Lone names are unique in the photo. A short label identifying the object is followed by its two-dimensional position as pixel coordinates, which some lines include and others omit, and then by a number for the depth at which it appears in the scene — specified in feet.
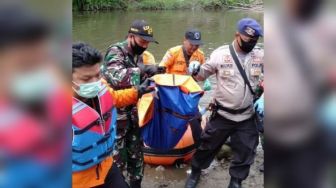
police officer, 12.89
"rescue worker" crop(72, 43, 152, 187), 7.98
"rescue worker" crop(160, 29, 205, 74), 17.83
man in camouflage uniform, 11.54
